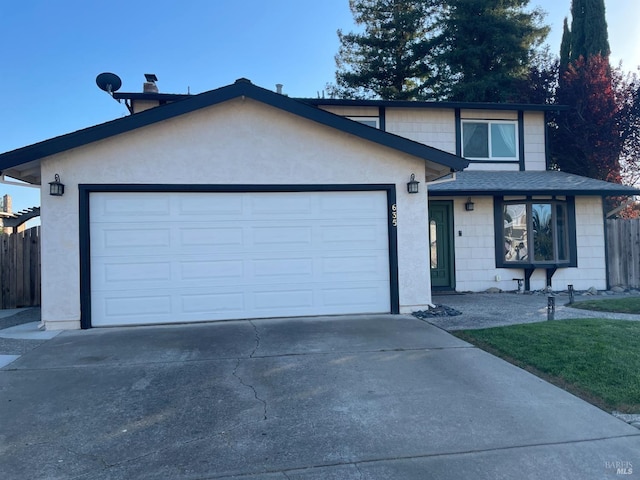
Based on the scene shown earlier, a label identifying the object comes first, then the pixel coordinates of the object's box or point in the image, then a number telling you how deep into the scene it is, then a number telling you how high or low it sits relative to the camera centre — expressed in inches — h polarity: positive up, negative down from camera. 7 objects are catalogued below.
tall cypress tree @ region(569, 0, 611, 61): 784.9 +384.1
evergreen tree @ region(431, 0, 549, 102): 859.4 +398.7
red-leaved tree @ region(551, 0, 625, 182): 612.1 +165.9
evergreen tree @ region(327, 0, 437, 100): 951.0 +427.2
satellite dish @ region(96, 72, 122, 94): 438.9 +172.7
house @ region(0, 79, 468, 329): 288.4 +25.0
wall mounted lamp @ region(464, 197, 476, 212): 449.4 +38.0
